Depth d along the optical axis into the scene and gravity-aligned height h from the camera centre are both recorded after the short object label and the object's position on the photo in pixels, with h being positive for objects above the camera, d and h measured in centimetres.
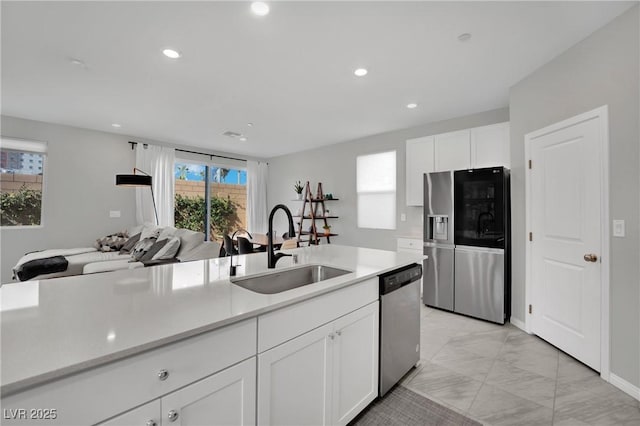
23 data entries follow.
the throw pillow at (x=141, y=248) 388 -49
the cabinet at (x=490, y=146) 352 +90
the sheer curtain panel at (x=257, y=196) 701 +47
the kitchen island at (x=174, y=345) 70 -42
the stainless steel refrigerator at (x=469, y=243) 316 -34
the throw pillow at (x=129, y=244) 441 -49
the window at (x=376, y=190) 493 +46
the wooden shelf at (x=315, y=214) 557 +1
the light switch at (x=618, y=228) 203 -9
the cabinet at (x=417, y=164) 417 +78
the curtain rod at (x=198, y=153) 524 +134
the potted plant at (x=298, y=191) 617 +52
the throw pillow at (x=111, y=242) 458 -48
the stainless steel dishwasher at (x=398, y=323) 182 -77
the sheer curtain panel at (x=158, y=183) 528 +61
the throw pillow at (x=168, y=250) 371 -49
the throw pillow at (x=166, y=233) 409 -28
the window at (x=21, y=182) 423 +50
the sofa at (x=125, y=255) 338 -58
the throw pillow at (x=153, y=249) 376 -49
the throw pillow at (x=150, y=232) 431 -29
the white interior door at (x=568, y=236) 223 -19
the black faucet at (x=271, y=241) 173 -17
